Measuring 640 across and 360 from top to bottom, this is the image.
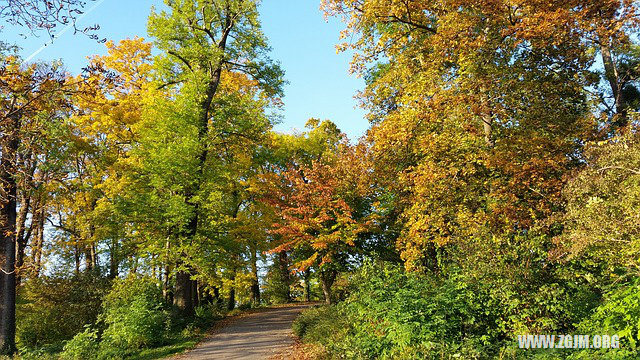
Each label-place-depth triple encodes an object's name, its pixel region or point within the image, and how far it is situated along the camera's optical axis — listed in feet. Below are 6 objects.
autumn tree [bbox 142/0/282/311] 51.80
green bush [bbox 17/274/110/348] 50.88
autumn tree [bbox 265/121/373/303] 47.39
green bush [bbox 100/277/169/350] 37.96
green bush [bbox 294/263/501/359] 24.15
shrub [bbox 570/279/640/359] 20.12
